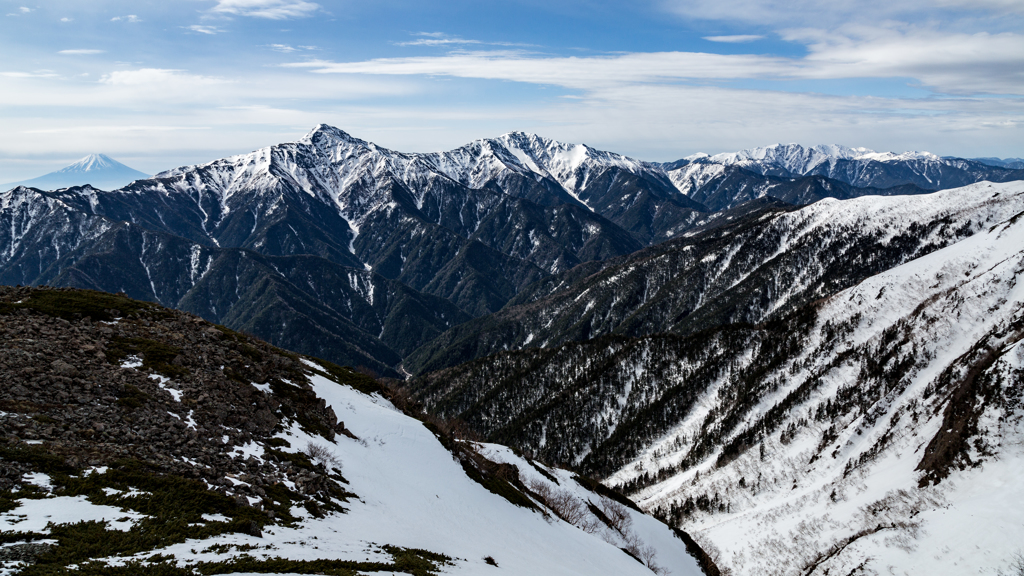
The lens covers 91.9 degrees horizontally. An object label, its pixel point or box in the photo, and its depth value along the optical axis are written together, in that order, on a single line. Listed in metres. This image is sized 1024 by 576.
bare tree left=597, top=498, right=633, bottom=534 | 89.99
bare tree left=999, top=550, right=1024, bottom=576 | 64.50
